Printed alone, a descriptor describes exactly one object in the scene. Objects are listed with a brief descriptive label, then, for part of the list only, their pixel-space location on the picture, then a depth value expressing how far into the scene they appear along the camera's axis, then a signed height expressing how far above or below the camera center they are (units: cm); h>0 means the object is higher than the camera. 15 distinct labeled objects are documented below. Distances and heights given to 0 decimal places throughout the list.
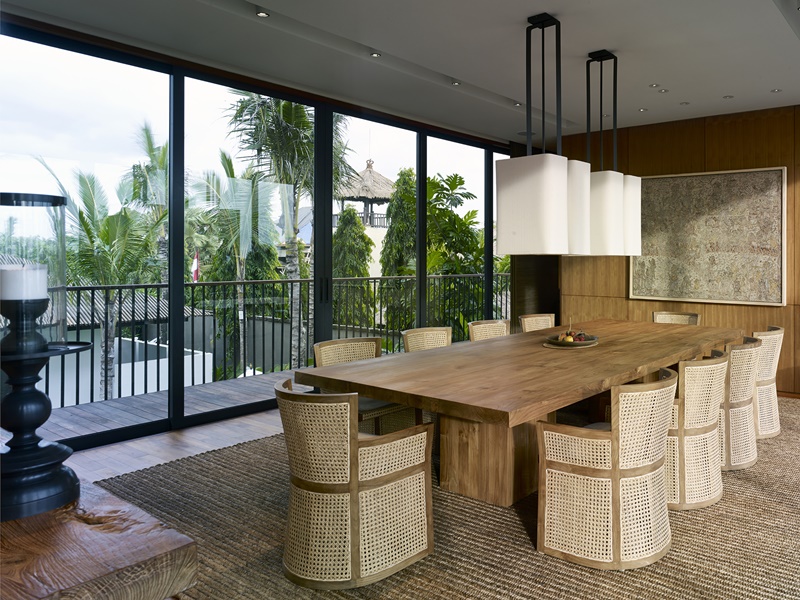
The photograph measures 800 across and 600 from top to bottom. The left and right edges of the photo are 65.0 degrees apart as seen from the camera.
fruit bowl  393 -33
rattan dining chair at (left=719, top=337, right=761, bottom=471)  376 -73
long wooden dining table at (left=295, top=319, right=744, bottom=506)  253 -42
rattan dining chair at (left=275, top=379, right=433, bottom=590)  237 -80
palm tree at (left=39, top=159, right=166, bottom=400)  407 +29
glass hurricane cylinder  124 +7
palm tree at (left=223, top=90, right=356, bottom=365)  505 +119
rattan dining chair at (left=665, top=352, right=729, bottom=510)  316 -75
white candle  122 +2
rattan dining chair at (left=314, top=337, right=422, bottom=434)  361 -66
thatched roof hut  588 +97
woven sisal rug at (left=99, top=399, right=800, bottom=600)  242 -114
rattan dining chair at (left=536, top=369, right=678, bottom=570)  257 -81
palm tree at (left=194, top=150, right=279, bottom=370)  484 +55
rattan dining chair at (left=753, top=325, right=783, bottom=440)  423 -67
